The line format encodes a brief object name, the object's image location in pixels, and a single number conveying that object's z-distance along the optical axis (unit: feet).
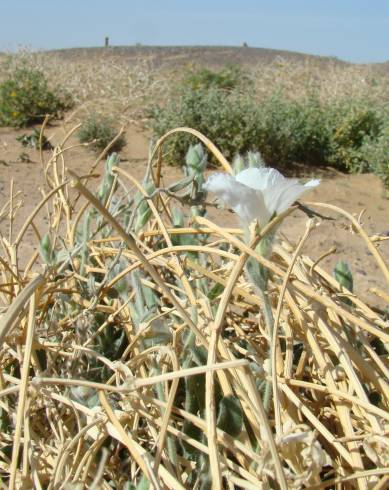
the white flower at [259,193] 1.78
